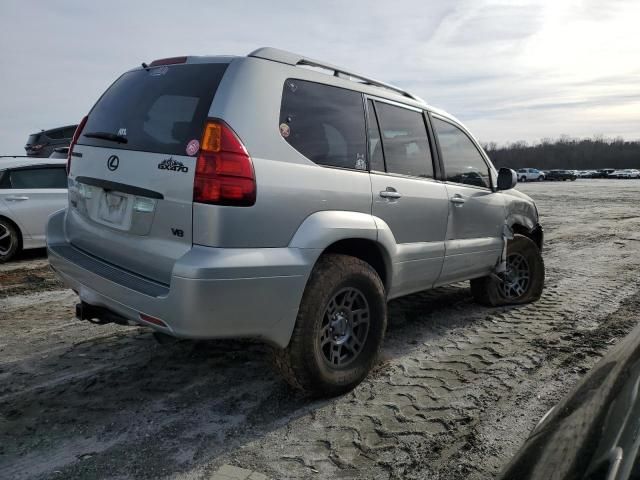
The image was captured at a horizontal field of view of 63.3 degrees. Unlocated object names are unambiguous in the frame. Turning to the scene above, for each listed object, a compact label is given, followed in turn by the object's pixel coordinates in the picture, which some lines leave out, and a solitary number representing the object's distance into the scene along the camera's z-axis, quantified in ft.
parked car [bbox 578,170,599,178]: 220.47
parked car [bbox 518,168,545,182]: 187.31
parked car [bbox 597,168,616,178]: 217.07
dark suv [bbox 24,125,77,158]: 49.47
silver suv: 8.58
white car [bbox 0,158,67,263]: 24.79
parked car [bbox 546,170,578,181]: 179.22
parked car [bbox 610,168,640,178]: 203.10
